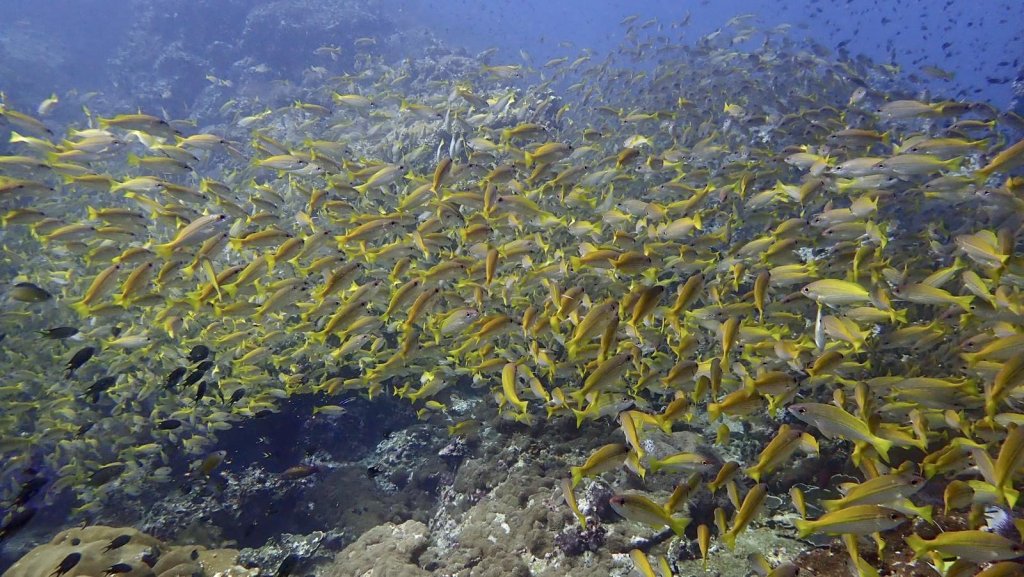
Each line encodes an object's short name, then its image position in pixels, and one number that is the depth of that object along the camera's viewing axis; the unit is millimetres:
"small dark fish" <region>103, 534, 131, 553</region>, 5438
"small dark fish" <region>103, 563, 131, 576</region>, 4984
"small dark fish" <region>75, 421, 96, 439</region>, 6955
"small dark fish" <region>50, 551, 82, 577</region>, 5039
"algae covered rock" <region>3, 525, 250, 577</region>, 5309
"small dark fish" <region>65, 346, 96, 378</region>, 5492
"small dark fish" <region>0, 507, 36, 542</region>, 4348
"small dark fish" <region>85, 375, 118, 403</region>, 5867
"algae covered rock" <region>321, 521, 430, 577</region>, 5105
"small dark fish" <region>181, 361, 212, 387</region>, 5469
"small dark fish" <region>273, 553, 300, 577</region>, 4547
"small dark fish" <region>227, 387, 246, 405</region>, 6363
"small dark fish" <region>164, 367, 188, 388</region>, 5668
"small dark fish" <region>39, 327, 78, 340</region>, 5815
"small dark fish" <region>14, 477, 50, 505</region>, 5035
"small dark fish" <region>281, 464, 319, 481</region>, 6441
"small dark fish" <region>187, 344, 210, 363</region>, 5887
